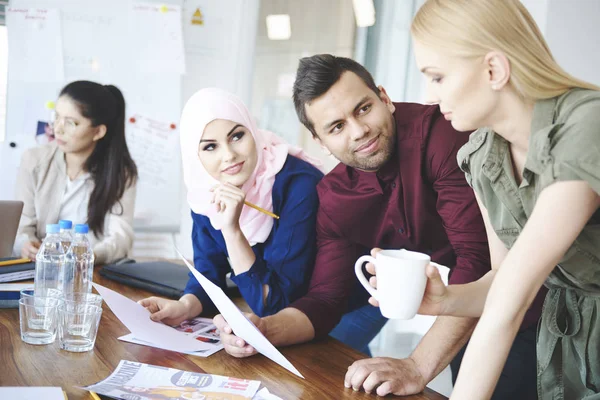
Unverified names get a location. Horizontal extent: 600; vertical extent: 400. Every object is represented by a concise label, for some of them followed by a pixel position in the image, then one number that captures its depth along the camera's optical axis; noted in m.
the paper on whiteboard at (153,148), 3.67
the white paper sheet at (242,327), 1.13
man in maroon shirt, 1.38
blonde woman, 0.81
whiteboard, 3.43
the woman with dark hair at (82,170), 2.80
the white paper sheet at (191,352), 1.22
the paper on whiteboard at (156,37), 3.62
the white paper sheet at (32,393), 0.91
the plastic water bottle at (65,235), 1.42
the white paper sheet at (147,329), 1.25
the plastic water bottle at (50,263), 1.50
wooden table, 1.04
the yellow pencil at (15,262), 1.77
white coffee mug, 0.89
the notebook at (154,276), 1.69
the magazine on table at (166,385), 0.97
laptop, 2.10
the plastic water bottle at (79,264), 1.58
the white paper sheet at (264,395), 1.00
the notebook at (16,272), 1.67
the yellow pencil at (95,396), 0.93
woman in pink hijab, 1.53
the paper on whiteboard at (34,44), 3.41
